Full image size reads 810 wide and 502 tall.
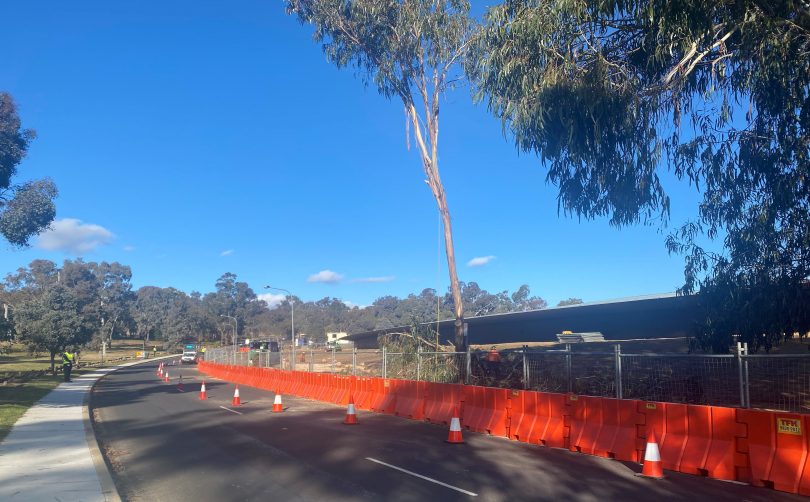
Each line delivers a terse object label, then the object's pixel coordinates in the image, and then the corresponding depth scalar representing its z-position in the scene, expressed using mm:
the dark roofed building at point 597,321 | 41594
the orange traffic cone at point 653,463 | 9797
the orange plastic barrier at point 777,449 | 8703
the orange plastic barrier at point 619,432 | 11094
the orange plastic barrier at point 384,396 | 19516
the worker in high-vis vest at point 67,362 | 39325
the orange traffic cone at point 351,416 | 16922
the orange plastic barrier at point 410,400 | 17859
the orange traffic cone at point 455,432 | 13445
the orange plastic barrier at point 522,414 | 13547
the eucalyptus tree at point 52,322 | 41000
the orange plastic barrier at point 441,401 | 16375
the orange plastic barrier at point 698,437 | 9648
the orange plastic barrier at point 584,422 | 11945
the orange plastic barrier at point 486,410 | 14462
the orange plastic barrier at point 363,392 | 21031
